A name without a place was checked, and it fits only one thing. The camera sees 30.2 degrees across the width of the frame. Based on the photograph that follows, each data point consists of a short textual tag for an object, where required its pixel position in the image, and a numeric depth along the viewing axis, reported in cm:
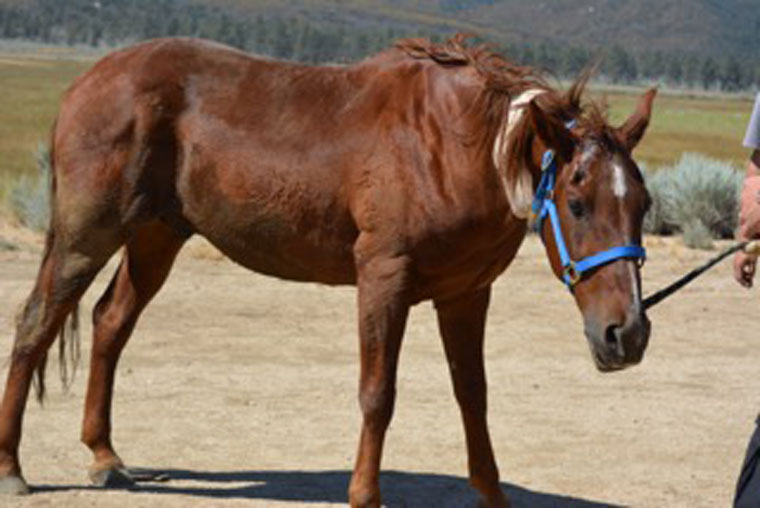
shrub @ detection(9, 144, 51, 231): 1792
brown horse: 590
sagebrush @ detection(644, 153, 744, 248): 1995
